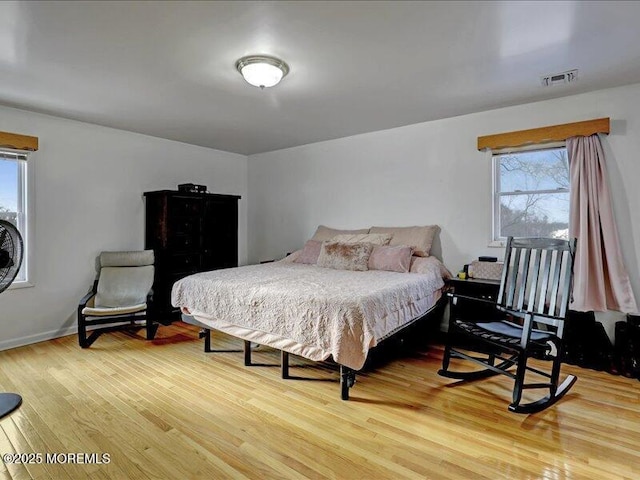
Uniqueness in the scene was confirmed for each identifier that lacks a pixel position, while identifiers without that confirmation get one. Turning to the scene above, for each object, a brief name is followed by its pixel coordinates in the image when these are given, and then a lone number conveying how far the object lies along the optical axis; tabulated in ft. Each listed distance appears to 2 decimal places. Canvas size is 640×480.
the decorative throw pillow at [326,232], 15.00
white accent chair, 11.60
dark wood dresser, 14.20
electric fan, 7.14
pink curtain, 9.68
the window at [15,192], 11.51
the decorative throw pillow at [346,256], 12.23
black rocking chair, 7.30
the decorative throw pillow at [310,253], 13.99
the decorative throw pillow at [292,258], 14.61
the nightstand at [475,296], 10.64
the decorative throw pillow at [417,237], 12.52
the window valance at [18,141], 11.05
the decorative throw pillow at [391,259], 11.69
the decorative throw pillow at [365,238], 13.23
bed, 7.47
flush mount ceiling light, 8.02
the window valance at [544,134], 9.94
